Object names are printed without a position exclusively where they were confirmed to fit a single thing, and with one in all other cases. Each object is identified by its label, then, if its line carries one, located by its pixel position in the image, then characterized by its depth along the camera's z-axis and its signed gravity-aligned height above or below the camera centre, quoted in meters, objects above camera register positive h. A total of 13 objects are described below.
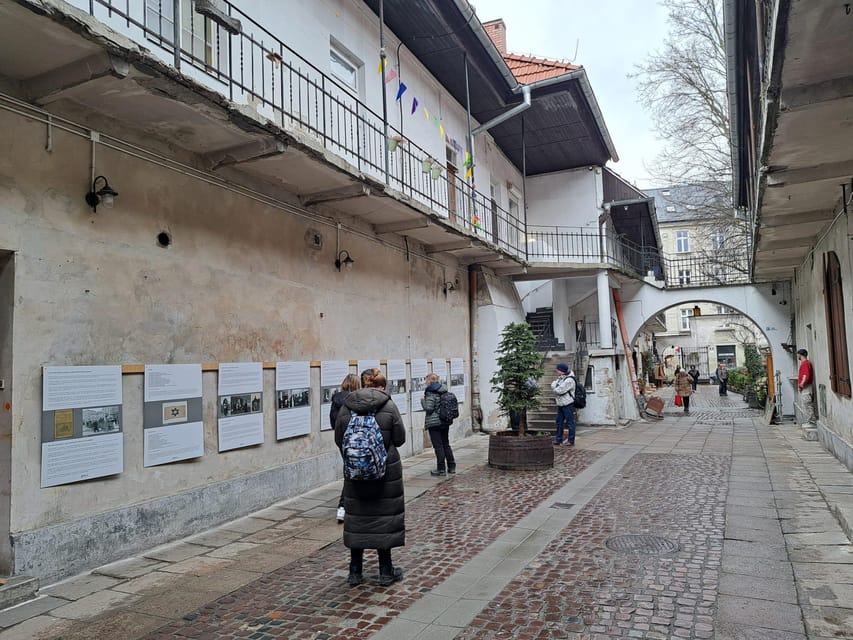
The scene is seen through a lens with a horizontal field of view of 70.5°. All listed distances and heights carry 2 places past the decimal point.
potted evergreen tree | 9.66 -0.69
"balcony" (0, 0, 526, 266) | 4.65 +2.43
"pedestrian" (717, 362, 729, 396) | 30.69 -1.61
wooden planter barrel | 9.65 -1.54
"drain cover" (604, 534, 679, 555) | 5.55 -1.80
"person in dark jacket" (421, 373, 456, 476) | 9.23 -1.06
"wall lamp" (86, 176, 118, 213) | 5.55 +1.59
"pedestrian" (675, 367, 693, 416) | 20.42 -1.20
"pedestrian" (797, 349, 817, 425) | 12.70 -0.81
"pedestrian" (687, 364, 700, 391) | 34.45 -1.36
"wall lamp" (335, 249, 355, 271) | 9.37 +1.58
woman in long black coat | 4.64 -1.10
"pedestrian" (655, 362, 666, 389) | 39.46 -1.52
